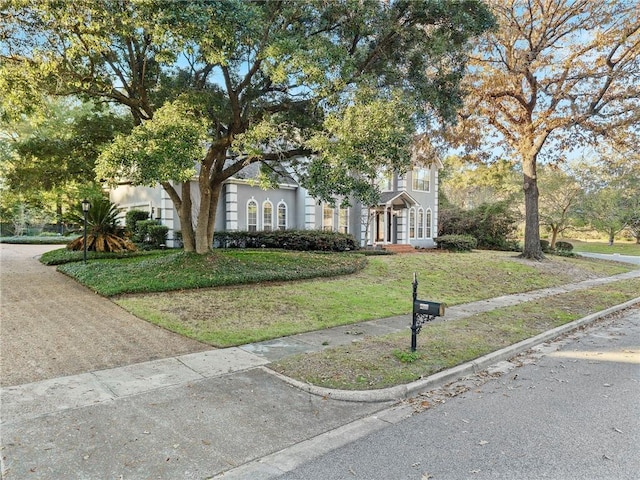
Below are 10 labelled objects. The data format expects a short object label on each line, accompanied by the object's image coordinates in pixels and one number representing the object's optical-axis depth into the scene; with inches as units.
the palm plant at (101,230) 631.8
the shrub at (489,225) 1162.6
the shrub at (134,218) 818.2
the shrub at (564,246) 1229.7
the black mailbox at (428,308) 218.2
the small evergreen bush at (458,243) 1045.8
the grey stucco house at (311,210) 797.2
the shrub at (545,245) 1071.9
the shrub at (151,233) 743.7
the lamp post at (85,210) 540.4
